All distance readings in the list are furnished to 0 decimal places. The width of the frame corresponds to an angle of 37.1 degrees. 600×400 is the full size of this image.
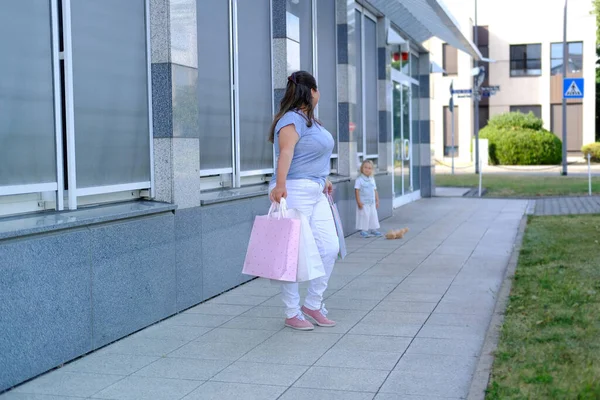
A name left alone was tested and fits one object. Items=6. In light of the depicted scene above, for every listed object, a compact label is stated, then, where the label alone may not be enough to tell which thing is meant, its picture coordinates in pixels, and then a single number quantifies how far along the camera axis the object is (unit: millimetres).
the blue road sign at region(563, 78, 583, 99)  28031
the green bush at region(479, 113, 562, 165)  45375
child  13609
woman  6676
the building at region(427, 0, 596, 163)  51906
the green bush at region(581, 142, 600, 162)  47281
